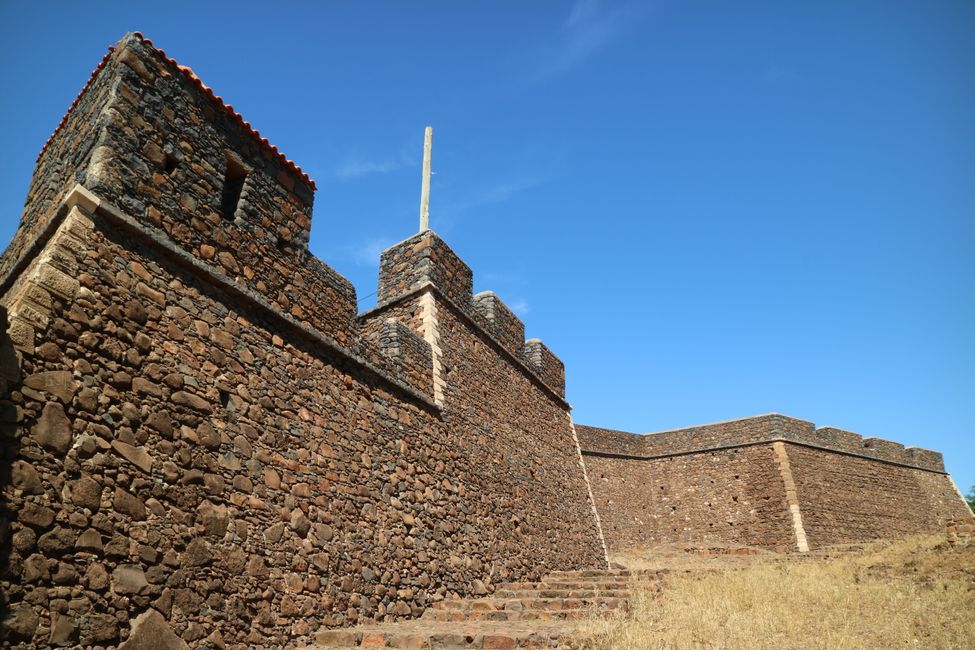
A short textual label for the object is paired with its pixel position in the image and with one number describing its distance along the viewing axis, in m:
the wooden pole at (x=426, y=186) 12.31
